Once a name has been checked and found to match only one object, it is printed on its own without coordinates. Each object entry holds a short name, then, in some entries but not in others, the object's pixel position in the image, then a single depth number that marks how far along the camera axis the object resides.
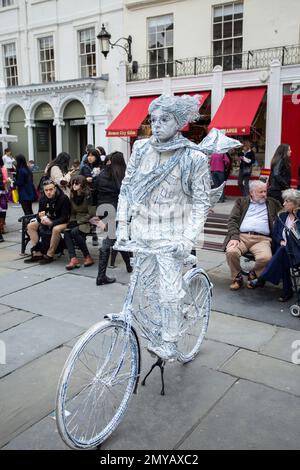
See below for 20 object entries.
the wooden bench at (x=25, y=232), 7.14
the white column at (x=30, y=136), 18.59
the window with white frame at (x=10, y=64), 18.86
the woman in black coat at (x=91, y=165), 8.36
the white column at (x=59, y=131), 17.61
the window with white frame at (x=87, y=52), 16.55
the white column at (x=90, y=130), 16.61
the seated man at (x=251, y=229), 5.25
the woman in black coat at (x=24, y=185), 8.80
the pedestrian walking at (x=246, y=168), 12.05
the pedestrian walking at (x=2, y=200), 8.66
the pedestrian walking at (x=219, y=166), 11.90
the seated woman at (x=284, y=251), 4.80
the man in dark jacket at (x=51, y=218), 6.54
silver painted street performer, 2.86
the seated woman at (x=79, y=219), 6.46
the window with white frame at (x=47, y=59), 17.73
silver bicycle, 2.36
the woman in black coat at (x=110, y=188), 5.67
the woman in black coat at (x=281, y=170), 7.40
